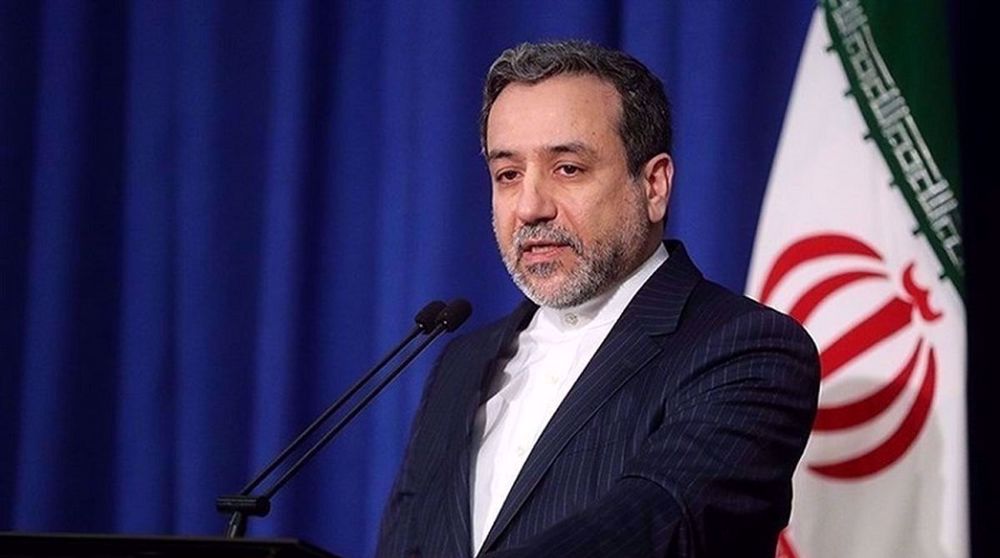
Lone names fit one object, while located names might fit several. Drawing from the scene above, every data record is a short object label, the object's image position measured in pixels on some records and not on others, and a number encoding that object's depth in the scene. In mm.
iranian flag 6086
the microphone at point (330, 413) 4902
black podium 3467
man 4648
